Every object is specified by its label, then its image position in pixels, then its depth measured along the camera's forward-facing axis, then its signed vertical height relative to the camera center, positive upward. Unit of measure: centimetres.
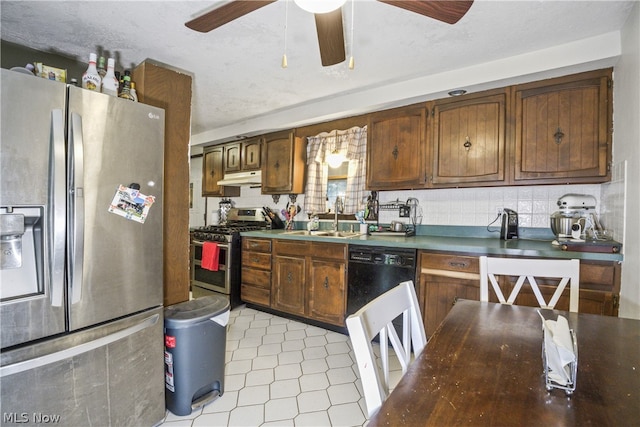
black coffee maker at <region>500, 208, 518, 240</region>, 236 -11
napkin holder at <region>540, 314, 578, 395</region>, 65 -35
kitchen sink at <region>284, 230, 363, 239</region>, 301 -25
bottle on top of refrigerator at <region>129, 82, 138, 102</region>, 171 +69
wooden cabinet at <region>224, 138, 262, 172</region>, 386 +75
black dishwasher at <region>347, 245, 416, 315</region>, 236 -51
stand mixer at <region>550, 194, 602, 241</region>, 204 -3
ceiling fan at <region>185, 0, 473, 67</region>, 114 +84
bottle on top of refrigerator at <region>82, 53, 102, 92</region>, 153 +69
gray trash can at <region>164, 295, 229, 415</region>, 161 -82
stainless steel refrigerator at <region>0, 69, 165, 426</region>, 111 -21
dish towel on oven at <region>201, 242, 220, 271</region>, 336 -54
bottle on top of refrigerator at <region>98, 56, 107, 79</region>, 160 +78
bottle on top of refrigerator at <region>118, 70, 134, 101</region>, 167 +70
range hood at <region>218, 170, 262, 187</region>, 381 +42
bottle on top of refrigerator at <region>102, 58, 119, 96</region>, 160 +70
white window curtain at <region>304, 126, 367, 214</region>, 315 +53
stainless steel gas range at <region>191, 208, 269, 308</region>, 332 -63
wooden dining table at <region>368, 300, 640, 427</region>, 57 -40
